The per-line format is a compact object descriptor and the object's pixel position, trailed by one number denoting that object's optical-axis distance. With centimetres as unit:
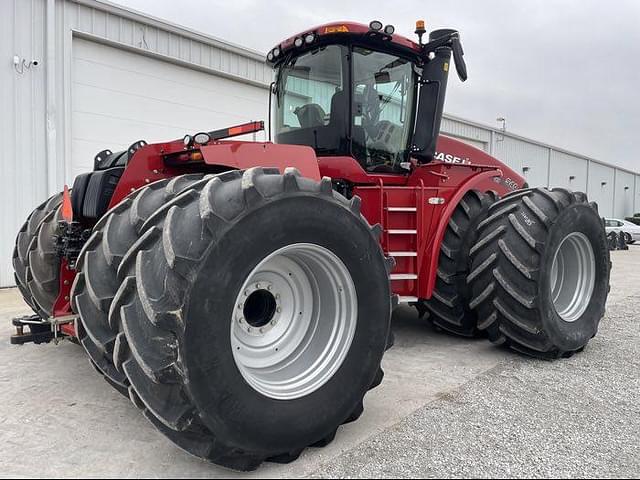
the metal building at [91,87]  834
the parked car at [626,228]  2605
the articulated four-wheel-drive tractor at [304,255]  216
